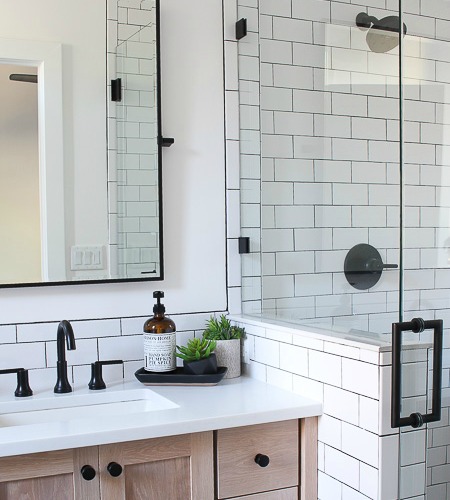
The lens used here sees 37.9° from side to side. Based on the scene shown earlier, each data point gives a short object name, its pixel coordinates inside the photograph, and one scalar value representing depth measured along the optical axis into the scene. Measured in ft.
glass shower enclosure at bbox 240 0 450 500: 5.87
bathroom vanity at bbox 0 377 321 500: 4.94
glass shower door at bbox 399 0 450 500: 4.91
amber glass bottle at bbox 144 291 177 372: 6.67
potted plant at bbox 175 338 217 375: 6.63
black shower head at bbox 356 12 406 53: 6.39
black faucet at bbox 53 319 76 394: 6.34
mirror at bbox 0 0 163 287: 6.40
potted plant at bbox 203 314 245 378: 6.94
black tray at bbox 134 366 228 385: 6.57
